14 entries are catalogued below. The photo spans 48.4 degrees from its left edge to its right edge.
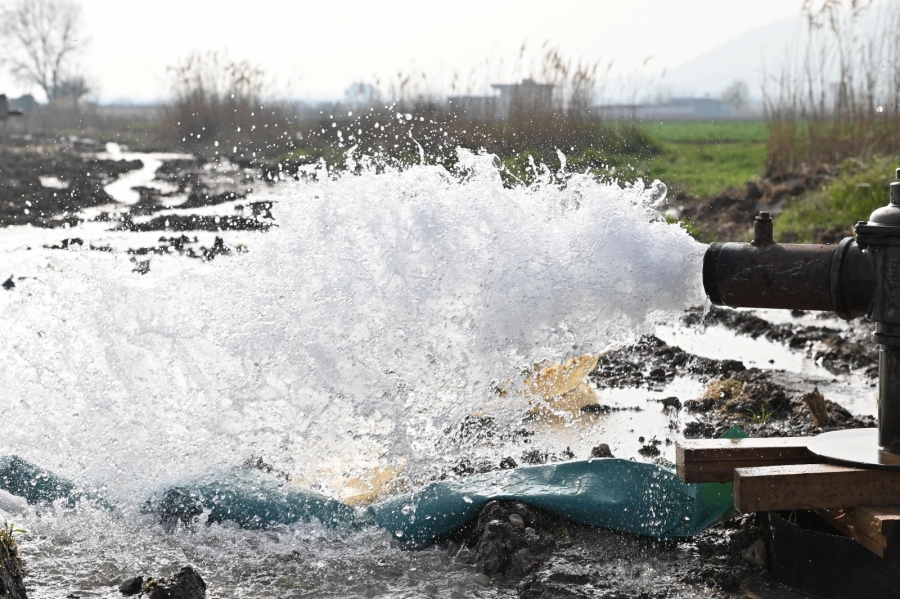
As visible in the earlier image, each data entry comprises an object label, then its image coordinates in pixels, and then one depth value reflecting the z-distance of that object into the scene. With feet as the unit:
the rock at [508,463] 16.20
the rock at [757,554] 12.84
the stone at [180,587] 11.59
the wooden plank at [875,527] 11.08
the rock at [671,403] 19.71
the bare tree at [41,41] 184.34
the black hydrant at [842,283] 11.69
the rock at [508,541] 12.81
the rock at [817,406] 17.62
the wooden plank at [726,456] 12.72
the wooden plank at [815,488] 11.63
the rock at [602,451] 16.10
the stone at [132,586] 12.26
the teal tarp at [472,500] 13.82
